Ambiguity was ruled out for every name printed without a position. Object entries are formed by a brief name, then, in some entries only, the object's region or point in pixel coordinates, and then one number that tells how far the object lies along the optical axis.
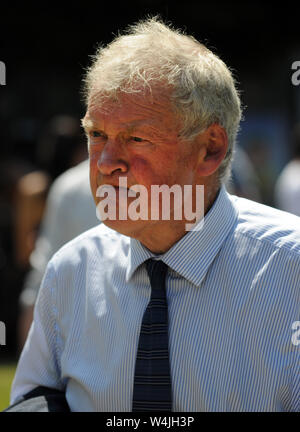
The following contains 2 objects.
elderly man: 4.11
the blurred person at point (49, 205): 7.59
